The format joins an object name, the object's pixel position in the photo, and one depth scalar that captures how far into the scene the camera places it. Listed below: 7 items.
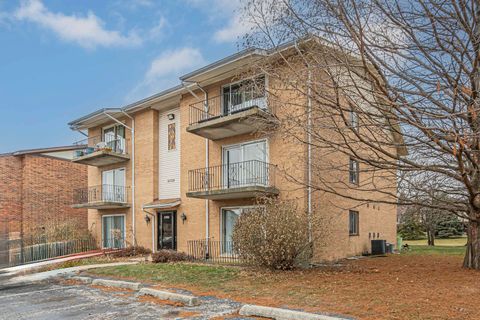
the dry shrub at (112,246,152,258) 21.06
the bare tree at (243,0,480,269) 9.02
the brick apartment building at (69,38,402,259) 16.30
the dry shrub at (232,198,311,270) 12.50
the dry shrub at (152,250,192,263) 17.33
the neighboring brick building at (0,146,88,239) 26.69
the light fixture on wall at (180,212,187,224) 19.88
